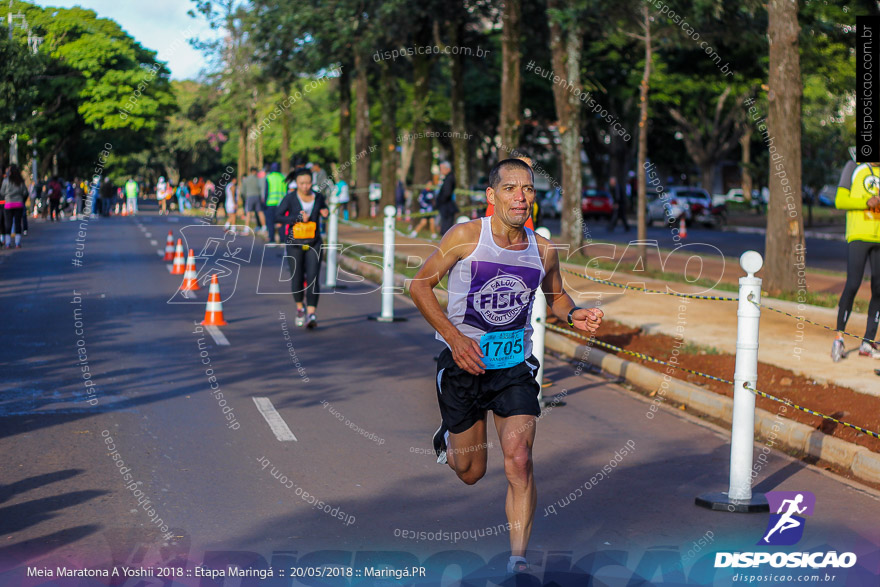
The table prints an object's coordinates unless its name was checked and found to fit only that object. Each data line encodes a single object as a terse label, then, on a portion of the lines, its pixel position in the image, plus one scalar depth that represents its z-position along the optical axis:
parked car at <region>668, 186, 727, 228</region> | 46.38
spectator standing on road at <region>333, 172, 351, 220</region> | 36.59
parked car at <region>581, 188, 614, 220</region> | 54.78
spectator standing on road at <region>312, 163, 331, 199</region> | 27.53
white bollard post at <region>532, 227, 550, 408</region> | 9.27
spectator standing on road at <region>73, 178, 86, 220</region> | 57.84
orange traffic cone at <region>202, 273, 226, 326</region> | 14.20
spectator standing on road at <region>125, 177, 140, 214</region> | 53.81
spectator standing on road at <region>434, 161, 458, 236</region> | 27.06
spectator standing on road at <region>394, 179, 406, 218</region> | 51.87
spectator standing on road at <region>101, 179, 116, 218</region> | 52.25
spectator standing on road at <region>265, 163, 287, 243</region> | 22.81
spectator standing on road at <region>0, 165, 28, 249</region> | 25.44
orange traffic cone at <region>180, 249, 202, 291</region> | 16.42
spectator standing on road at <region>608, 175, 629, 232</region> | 39.56
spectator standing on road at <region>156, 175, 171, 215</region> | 53.26
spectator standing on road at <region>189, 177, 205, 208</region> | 49.26
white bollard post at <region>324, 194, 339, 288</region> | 18.67
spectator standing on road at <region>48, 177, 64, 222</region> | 44.87
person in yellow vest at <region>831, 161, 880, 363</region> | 10.75
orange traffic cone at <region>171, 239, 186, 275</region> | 20.38
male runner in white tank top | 5.33
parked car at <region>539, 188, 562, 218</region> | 57.06
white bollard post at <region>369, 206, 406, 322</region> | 14.90
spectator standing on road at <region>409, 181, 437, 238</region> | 35.13
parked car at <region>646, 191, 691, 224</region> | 44.59
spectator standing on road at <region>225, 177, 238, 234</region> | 46.38
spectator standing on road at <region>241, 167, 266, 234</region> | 29.17
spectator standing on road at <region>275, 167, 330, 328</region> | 13.66
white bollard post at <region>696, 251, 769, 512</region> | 6.65
